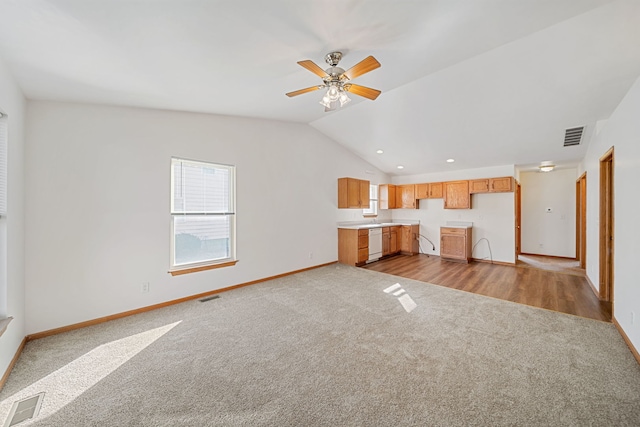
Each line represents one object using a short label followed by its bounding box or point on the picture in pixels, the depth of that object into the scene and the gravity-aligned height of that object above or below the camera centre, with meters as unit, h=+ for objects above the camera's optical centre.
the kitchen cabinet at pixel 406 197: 7.45 +0.51
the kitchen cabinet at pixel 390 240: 6.69 -0.76
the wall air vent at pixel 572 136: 4.07 +1.35
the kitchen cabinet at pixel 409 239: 7.30 -0.78
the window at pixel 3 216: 2.02 -0.03
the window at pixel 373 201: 7.34 +0.37
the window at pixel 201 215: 3.62 -0.03
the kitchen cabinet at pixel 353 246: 5.76 -0.79
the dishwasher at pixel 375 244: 6.16 -0.78
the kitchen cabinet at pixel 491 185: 5.89 +0.70
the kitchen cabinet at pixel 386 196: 7.48 +0.52
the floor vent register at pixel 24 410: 1.58 -1.34
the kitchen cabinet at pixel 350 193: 6.03 +0.50
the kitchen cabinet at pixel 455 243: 6.23 -0.78
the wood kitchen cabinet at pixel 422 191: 7.20 +0.66
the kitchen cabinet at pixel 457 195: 6.47 +0.49
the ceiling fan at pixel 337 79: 2.25 +1.35
